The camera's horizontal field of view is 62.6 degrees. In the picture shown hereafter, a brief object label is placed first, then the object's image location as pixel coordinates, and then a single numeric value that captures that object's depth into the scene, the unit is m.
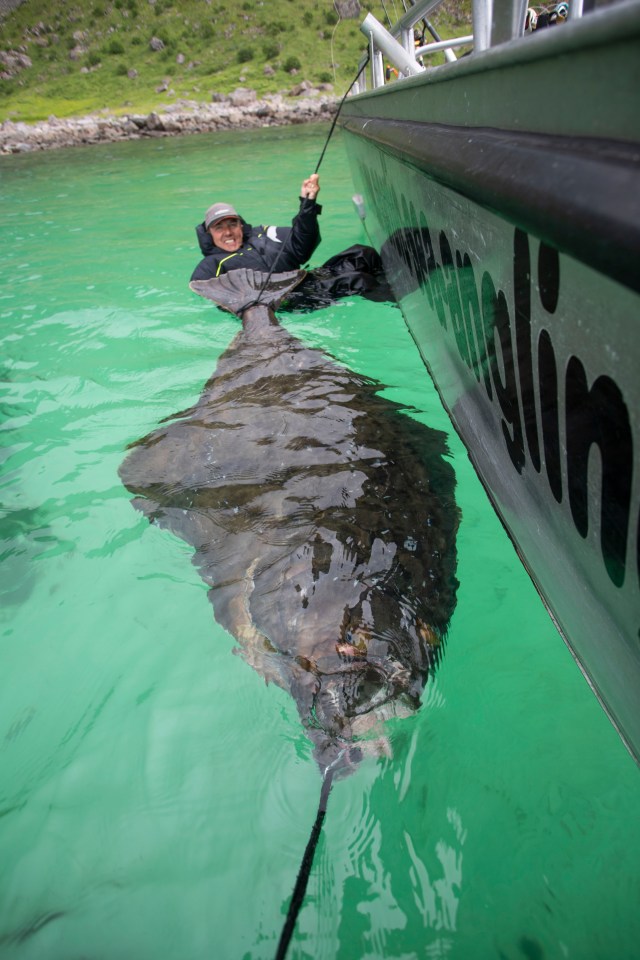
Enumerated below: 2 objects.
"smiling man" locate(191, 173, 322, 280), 4.92
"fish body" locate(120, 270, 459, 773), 1.61
